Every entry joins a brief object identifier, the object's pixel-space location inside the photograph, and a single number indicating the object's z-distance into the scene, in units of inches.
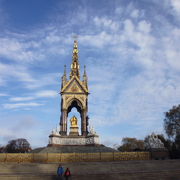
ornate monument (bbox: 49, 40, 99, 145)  1105.4
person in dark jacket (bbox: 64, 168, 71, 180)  536.7
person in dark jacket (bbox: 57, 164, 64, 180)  547.5
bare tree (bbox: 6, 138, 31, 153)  2421.6
